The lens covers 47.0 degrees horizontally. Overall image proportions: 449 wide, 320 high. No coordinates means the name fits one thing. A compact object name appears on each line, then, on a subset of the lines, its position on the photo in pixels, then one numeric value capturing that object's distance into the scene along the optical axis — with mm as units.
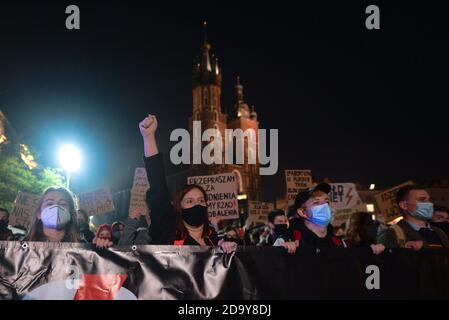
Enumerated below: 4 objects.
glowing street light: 17445
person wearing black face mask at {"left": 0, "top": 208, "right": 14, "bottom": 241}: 7628
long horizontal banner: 3908
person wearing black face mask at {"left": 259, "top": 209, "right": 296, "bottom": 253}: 7777
